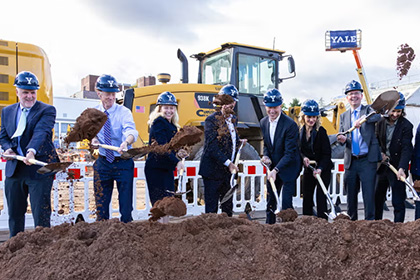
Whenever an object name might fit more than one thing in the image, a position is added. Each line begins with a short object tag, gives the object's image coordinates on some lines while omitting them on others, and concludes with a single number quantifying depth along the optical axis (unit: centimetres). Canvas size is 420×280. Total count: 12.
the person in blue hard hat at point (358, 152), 433
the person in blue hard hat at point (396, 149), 461
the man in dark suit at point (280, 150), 422
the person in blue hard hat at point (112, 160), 375
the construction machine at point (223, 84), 753
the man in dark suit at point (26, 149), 360
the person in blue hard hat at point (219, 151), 405
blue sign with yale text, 1166
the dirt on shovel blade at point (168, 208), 311
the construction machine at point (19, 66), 670
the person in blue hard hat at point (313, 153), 480
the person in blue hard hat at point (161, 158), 420
